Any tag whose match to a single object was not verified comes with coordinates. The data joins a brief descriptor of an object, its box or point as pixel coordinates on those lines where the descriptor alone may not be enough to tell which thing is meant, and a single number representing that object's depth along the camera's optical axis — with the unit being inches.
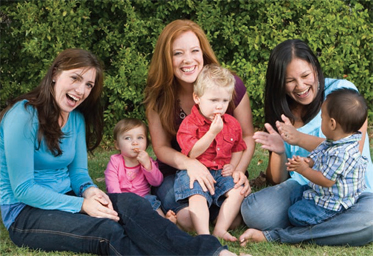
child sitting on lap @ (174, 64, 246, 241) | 159.2
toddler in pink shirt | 177.3
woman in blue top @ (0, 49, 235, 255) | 140.7
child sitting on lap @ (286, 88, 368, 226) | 145.6
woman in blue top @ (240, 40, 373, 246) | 151.6
